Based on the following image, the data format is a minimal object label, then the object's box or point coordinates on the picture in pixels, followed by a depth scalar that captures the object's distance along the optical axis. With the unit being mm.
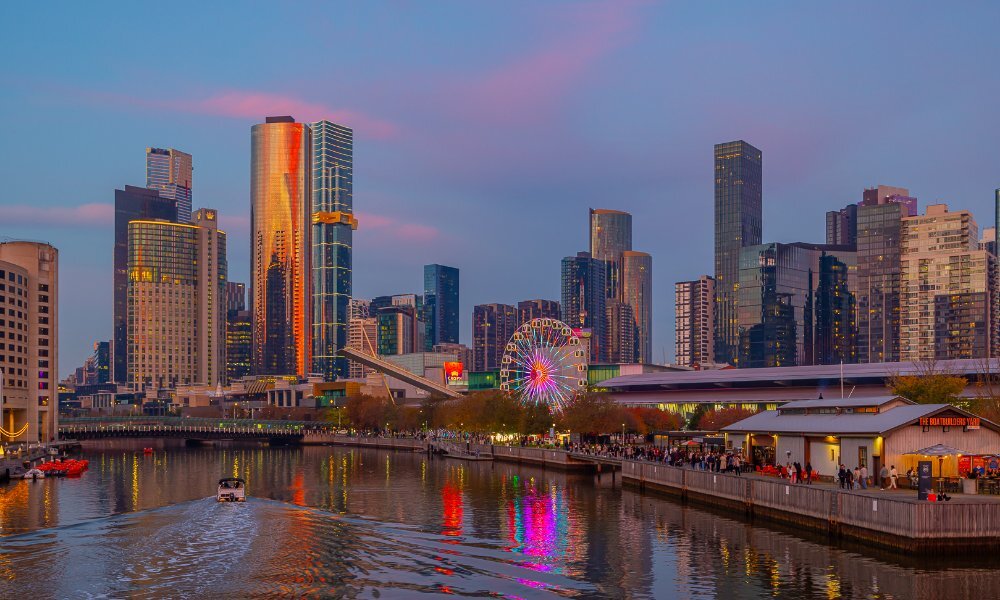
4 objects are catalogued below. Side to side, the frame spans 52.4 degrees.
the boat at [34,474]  123125
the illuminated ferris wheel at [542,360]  170500
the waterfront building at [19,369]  184538
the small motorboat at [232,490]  85250
